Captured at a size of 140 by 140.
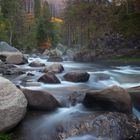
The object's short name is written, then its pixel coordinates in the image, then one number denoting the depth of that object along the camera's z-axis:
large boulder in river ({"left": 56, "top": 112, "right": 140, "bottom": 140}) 4.11
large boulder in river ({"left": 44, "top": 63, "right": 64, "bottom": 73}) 8.86
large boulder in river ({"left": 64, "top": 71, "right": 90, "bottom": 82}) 7.18
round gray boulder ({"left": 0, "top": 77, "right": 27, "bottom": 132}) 3.97
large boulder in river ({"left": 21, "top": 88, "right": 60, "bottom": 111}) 4.69
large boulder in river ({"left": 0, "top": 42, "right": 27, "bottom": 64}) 12.48
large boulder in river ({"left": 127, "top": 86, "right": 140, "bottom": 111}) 5.10
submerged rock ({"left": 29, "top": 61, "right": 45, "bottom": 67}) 11.39
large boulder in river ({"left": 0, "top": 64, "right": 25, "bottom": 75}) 8.44
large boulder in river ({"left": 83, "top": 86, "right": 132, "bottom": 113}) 4.74
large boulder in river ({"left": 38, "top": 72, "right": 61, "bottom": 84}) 6.76
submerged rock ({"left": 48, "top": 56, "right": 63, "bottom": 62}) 15.88
